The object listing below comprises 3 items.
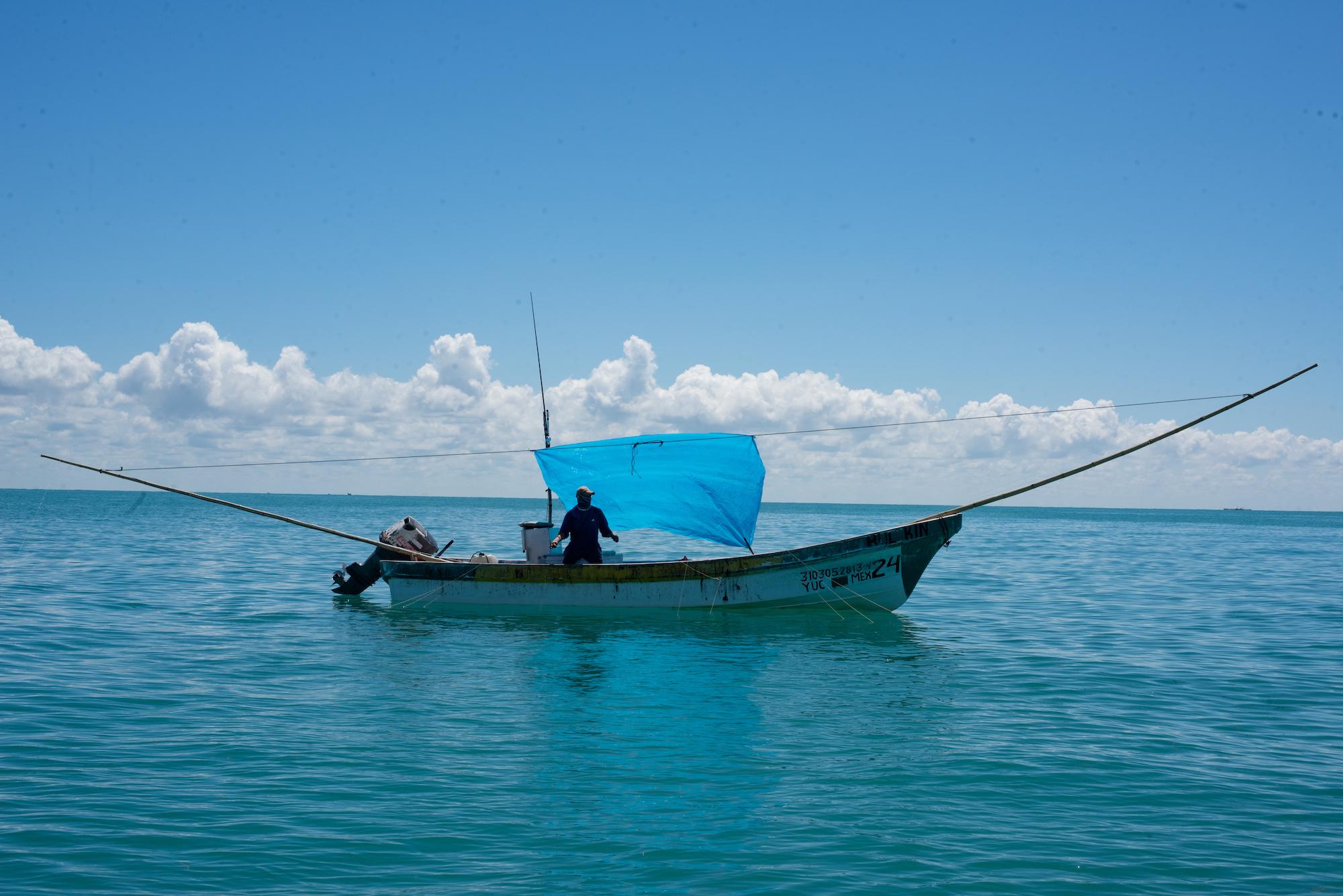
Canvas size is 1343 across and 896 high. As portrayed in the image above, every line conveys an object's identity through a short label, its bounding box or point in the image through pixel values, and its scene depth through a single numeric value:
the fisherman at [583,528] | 20.62
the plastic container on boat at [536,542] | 22.02
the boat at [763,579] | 20.11
